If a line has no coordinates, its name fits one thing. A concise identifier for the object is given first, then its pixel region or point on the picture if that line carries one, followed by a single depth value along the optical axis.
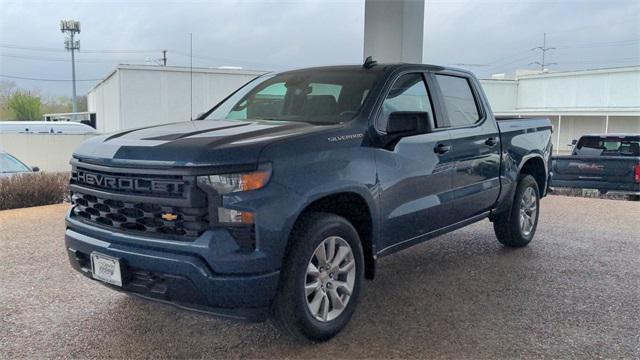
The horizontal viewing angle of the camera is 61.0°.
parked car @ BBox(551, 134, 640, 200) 10.50
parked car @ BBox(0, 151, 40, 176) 10.92
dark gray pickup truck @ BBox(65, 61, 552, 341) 3.11
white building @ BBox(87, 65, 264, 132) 25.95
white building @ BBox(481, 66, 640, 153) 32.88
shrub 9.27
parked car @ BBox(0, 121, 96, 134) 28.09
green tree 61.75
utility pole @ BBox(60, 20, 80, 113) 63.81
